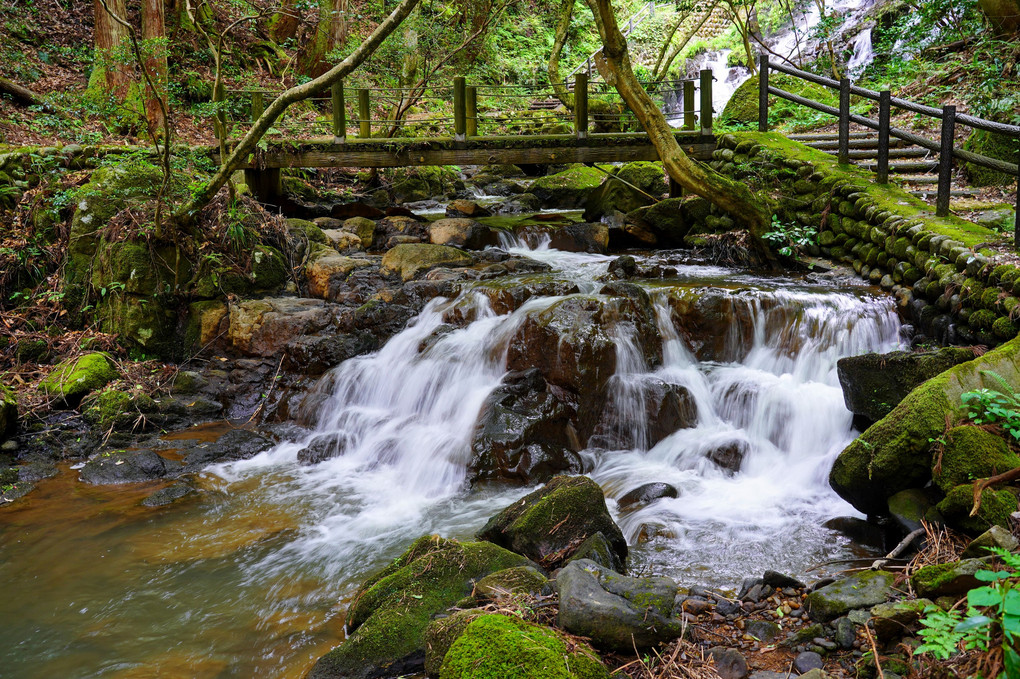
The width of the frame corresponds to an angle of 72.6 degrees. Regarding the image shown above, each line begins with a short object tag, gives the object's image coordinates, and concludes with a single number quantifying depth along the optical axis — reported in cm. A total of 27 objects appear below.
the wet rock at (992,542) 300
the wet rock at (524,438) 633
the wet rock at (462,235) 1196
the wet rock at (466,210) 1420
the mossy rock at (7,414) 714
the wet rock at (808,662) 297
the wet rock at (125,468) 651
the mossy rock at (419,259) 1033
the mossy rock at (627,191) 1283
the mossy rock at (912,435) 415
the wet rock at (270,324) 889
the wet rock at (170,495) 603
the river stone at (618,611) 311
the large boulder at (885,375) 523
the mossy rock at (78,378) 784
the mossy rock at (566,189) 1559
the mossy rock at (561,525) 446
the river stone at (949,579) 283
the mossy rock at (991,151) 825
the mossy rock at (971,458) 376
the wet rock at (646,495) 559
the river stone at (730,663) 304
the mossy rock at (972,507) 345
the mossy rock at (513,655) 273
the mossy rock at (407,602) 355
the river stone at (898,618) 284
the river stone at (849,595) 325
